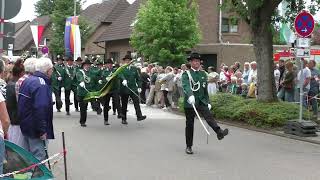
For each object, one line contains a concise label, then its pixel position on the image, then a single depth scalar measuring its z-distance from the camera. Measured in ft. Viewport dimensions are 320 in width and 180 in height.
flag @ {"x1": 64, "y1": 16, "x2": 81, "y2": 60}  106.25
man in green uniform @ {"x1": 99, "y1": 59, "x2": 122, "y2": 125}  51.31
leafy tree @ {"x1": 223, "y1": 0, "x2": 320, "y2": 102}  52.85
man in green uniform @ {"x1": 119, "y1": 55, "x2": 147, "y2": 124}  50.72
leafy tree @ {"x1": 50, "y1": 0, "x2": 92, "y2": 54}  176.55
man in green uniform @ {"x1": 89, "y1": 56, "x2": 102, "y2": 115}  53.55
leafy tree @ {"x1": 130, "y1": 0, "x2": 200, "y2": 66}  104.99
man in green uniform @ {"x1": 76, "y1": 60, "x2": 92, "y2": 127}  49.86
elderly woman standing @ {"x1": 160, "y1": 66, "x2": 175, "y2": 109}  70.13
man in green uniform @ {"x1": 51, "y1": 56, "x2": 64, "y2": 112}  62.03
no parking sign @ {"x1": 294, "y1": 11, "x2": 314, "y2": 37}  44.45
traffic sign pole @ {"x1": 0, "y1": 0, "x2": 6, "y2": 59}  35.50
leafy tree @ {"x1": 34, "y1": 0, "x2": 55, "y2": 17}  302.86
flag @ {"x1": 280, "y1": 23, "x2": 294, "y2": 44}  83.94
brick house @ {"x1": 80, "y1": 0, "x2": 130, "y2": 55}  178.03
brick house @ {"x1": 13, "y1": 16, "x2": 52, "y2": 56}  245.65
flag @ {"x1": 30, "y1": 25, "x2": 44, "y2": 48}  100.22
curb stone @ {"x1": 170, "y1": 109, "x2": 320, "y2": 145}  41.96
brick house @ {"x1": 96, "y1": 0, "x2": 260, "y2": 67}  117.50
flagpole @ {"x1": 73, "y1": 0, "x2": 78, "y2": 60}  105.50
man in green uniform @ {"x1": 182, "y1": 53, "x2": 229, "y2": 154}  34.81
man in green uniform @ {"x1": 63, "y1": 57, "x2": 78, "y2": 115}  61.52
